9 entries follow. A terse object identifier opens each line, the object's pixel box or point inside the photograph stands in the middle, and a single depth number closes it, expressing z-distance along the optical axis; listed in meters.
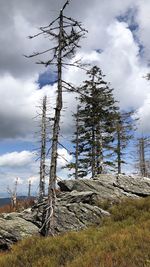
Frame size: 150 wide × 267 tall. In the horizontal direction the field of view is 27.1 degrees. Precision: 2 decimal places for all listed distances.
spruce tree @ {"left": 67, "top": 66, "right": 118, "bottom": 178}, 32.28
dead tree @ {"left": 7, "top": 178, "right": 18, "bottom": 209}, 34.69
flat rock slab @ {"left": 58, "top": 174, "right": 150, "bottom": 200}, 19.81
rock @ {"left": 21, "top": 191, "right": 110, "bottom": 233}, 14.65
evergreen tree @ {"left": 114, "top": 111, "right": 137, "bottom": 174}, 38.68
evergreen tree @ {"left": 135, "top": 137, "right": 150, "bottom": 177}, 53.10
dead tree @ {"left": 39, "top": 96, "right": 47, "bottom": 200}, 32.09
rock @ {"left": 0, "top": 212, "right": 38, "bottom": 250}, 13.68
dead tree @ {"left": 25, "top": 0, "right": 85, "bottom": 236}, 13.62
